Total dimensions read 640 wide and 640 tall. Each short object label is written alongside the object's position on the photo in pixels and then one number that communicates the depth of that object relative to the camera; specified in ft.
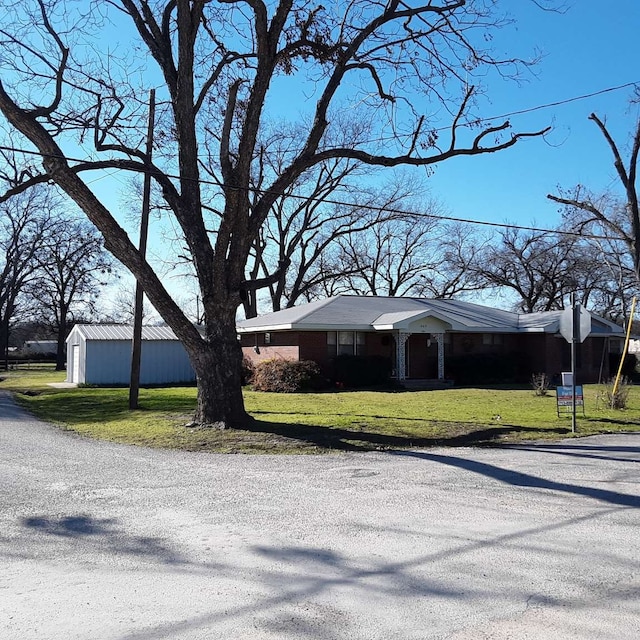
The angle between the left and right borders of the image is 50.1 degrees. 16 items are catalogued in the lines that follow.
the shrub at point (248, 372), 100.89
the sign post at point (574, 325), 45.37
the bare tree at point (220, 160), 45.65
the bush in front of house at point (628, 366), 109.70
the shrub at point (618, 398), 60.18
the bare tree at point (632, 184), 66.90
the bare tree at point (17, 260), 181.06
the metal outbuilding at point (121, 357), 108.27
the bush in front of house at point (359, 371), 92.32
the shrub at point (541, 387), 79.10
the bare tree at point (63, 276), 198.70
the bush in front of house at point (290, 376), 88.38
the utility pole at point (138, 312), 61.82
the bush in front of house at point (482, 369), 101.50
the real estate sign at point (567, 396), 50.67
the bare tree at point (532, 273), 165.68
